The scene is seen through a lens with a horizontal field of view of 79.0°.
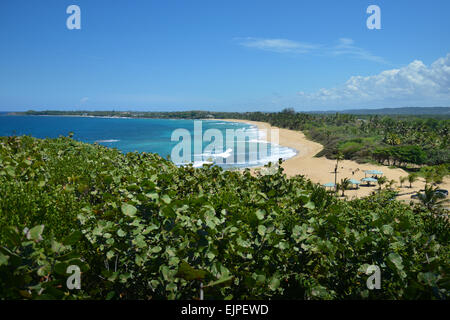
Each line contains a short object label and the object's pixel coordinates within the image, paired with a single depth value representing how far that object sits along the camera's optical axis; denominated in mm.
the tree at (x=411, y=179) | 33762
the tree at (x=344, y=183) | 30691
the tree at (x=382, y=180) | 32213
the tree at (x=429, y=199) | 20158
